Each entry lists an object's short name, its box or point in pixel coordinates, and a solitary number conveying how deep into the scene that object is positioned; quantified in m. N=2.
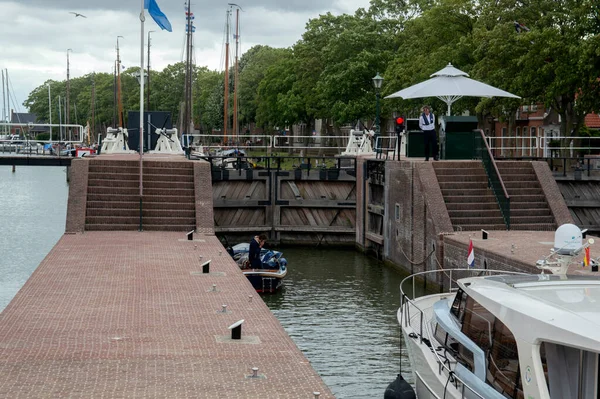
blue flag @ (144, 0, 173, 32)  29.03
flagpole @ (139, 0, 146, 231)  27.03
